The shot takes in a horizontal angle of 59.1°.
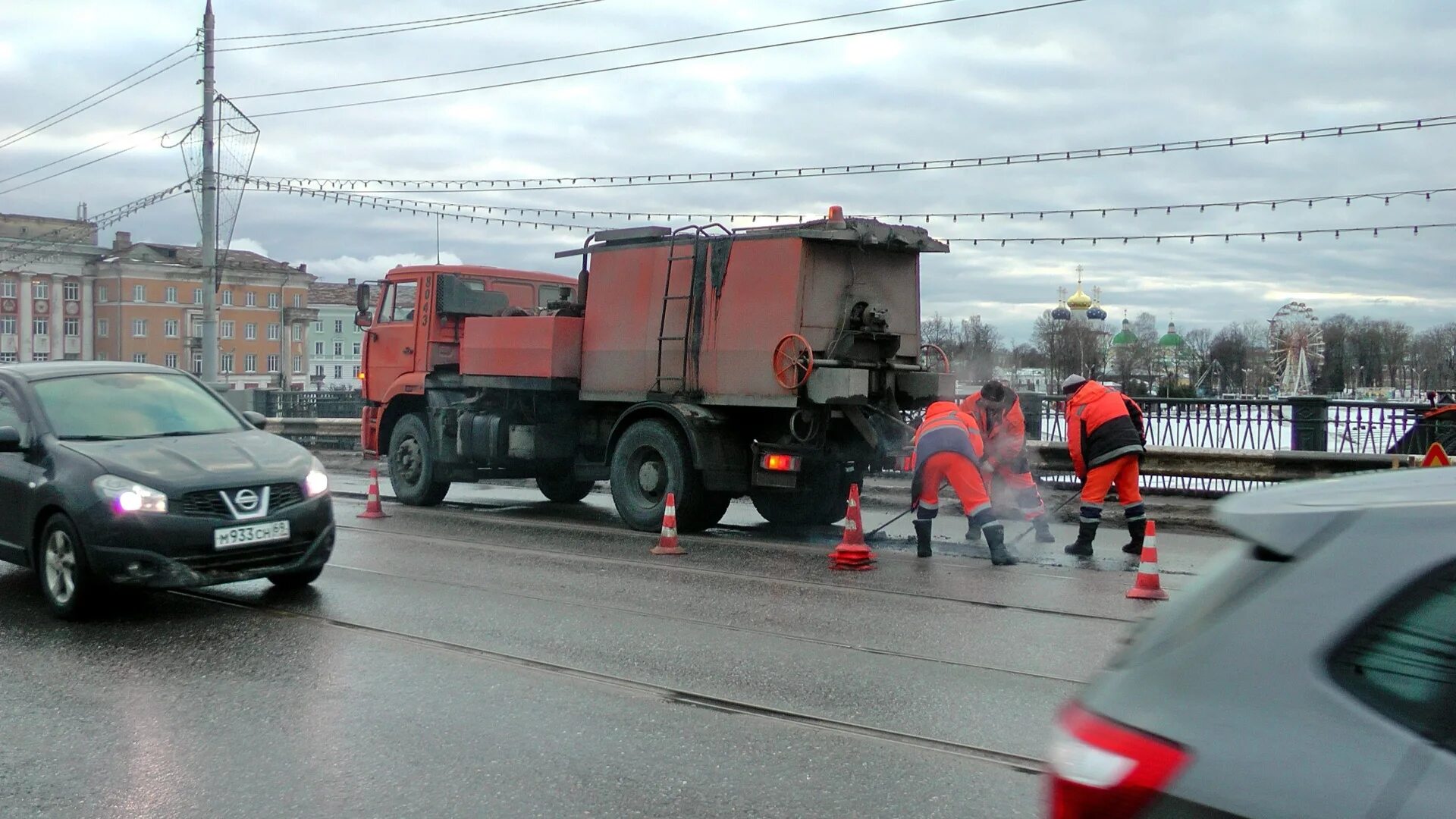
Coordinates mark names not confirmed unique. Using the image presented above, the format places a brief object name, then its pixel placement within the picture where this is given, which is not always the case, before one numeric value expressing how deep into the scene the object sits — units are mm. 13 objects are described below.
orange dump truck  11758
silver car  1911
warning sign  10617
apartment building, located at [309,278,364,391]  97938
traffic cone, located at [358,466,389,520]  13759
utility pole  24203
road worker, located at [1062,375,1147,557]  10781
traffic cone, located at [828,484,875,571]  10055
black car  7391
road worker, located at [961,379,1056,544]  12336
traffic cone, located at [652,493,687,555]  11031
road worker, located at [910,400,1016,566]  10516
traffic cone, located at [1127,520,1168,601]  8625
